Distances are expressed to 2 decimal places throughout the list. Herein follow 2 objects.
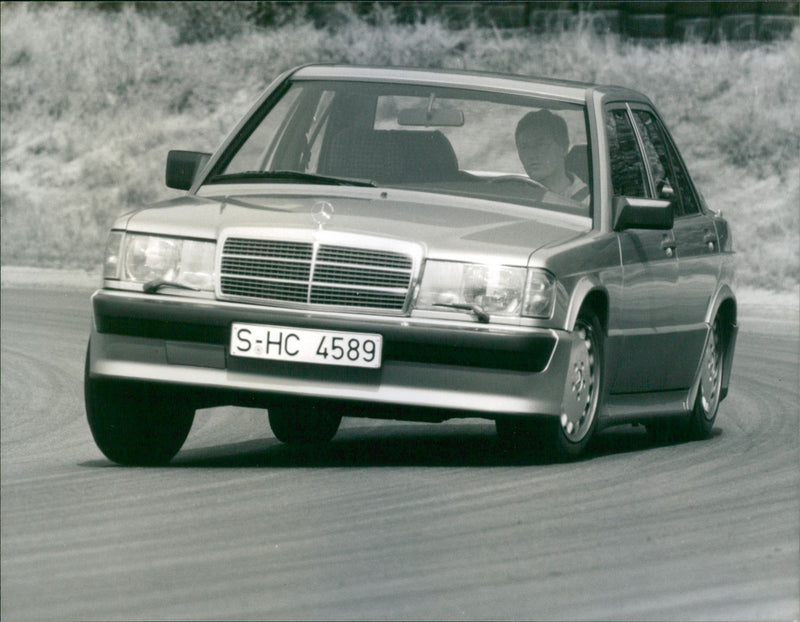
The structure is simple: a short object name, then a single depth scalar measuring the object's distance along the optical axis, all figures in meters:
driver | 18.56
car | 16.21
